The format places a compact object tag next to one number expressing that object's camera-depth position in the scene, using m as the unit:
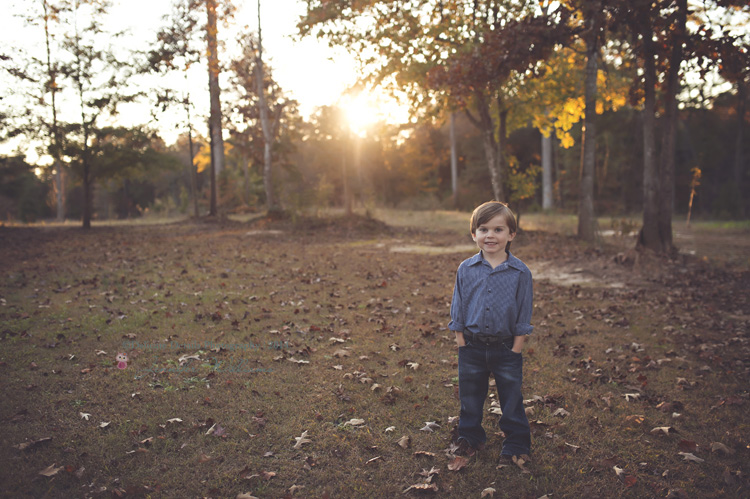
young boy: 3.43
